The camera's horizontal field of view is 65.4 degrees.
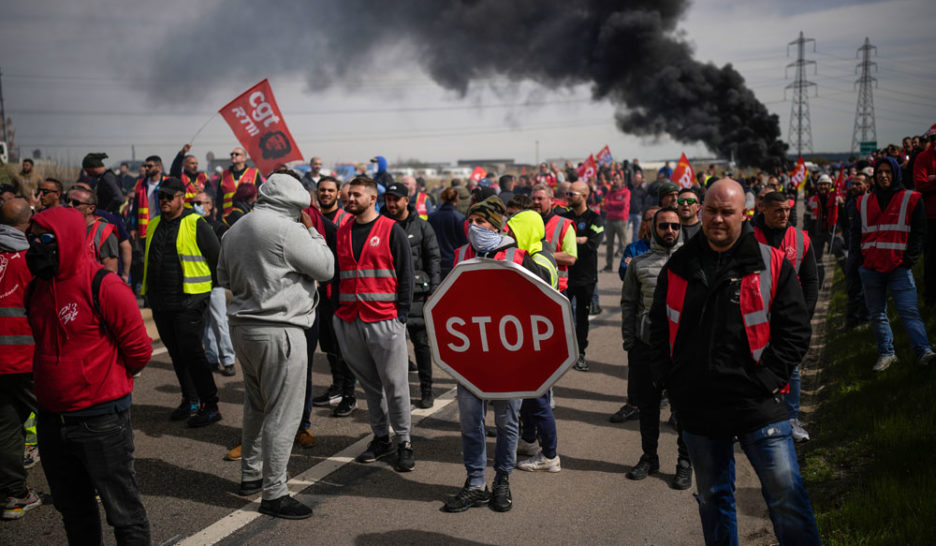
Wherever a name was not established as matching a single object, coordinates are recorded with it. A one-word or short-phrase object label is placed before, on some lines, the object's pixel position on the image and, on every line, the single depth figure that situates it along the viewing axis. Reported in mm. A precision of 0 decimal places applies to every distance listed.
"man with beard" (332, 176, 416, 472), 5488
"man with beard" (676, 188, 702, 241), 6551
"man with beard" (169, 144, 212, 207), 11672
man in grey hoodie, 4598
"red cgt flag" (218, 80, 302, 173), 9547
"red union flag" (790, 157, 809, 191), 21359
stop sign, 3400
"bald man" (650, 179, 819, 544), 3215
